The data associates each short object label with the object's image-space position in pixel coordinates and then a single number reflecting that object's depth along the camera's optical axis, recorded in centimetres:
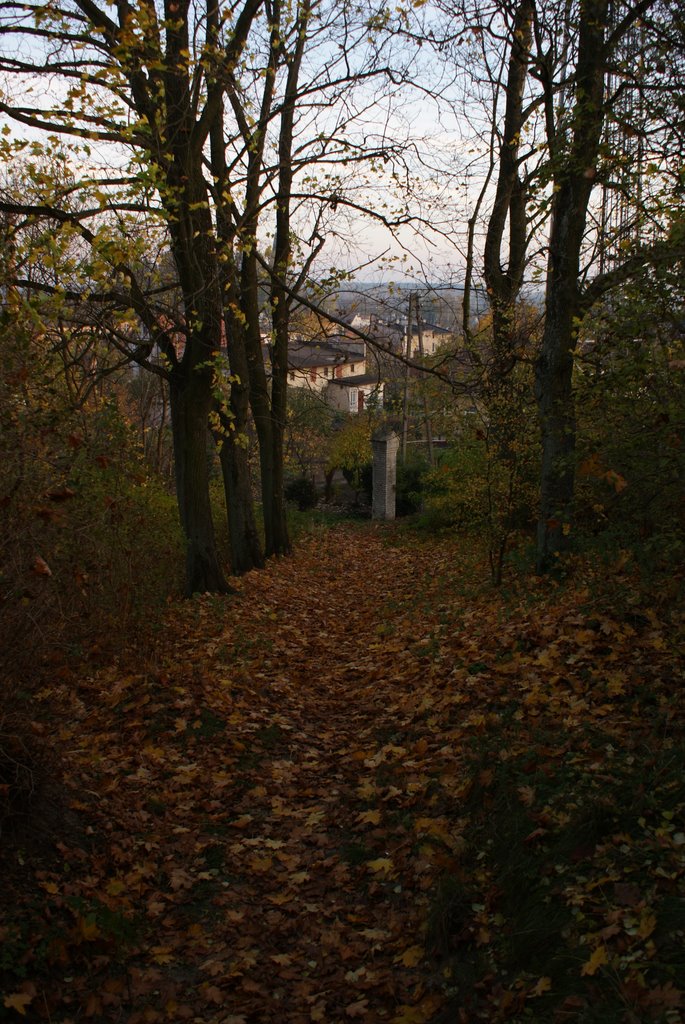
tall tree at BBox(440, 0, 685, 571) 774
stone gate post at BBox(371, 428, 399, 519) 2934
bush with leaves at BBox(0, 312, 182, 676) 500
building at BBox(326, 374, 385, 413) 5436
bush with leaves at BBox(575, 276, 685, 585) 617
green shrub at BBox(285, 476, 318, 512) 3347
